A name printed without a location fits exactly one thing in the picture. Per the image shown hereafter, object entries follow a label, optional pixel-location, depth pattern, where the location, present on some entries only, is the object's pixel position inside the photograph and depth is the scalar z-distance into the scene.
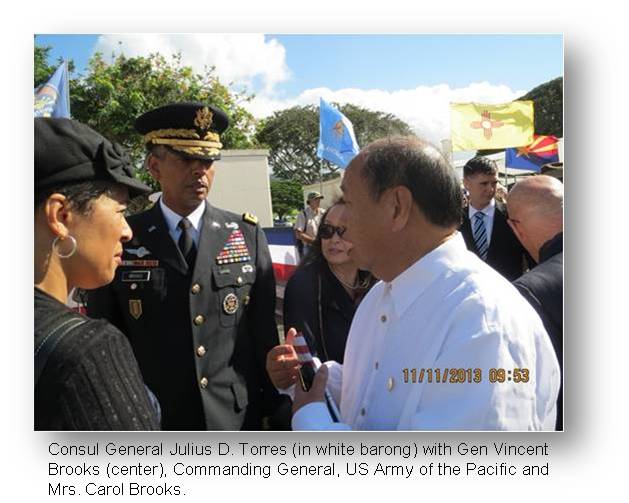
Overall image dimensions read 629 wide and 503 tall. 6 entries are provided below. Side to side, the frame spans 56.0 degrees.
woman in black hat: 1.22
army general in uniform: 2.06
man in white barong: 1.33
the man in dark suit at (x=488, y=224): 3.17
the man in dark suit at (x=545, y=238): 2.21
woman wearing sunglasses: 2.27
